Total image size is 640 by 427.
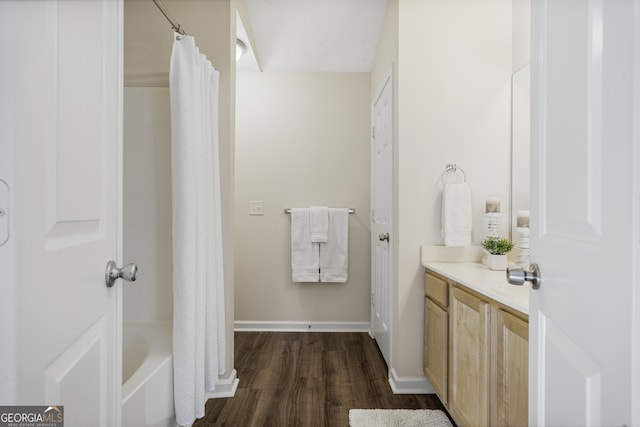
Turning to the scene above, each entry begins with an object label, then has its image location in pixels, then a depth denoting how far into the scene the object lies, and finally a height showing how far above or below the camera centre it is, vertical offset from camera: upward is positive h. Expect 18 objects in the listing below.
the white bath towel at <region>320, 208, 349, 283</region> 2.99 -0.35
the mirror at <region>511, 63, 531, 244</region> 1.79 +0.38
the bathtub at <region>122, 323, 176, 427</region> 1.21 -0.68
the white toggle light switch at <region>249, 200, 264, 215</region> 3.05 +0.04
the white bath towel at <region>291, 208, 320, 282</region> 2.98 -0.35
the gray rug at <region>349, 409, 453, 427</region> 1.66 -1.05
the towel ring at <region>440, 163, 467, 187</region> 1.95 +0.24
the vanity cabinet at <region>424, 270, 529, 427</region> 1.10 -0.58
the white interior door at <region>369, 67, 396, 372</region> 2.07 -0.08
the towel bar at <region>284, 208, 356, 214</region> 3.02 +0.01
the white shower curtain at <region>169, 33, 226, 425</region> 1.43 -0.13
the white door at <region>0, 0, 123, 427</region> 0.51 +0.02
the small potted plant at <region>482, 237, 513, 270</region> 1.70 -0.21
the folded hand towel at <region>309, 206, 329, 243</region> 2.96 -0.11
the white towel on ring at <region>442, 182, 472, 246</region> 1.89 -0.01
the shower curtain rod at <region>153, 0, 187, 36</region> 1.51 +0.91
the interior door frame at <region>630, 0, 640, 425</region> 0.44 -0.05
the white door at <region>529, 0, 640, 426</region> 0.47 +0.00
